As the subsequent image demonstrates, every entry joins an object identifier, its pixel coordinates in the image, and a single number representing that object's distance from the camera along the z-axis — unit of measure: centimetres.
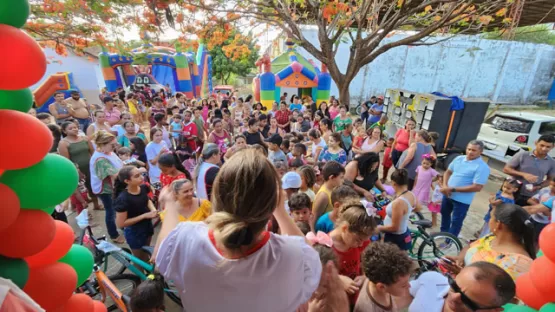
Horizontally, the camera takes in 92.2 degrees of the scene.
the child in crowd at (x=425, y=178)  420
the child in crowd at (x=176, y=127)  598
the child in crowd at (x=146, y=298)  183
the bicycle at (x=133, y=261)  264
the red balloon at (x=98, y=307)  152
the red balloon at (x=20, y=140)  100
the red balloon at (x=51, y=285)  118
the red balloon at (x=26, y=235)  105
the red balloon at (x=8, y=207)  96
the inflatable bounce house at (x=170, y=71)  1330
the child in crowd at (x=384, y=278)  151
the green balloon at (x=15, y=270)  104
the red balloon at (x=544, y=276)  129
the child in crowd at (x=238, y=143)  430
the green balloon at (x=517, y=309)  138
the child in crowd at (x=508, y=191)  316
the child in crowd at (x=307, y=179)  312
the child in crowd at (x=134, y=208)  267
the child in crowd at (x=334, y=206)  245
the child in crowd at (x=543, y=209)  284
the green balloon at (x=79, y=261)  141
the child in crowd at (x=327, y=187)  277
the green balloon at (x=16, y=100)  104
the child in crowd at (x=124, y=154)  413
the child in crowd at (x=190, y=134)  559
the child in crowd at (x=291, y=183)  284
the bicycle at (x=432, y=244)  328
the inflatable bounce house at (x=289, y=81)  1138
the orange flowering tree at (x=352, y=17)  516
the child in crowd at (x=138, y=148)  484
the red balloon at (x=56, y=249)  123
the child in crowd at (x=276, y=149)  432
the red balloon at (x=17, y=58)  96
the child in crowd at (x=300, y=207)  247
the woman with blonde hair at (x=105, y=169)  356
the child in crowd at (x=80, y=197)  407
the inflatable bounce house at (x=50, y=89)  1140
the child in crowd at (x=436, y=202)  417
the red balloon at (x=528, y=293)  137
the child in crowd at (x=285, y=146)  490
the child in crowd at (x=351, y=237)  186
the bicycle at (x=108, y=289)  234
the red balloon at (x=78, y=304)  134
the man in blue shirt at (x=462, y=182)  348
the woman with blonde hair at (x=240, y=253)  98
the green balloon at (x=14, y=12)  97
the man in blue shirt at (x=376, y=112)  873
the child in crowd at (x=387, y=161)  578
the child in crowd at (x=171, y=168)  301
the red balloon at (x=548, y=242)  129
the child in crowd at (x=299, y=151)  426
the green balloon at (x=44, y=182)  108
